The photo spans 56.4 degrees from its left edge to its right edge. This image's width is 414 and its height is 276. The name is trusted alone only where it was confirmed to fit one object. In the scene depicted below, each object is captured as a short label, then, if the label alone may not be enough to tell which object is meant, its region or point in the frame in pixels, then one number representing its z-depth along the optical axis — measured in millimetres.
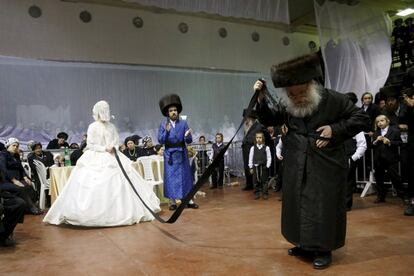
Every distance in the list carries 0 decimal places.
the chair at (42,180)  6180
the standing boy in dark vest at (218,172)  8221
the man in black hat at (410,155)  4246
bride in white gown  4359
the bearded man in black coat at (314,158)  2654
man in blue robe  5379
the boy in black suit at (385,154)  5004
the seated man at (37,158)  6496
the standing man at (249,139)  7551
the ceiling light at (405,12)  10664
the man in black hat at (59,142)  8047
